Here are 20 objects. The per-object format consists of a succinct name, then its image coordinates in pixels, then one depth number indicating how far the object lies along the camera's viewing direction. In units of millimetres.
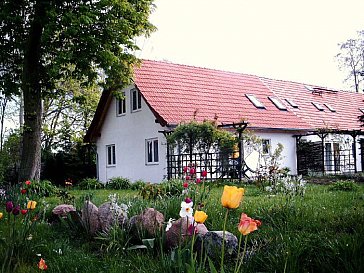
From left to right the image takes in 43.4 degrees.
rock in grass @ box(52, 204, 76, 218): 6139
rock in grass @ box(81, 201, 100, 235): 5133
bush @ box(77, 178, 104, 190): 17219
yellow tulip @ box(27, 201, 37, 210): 3426
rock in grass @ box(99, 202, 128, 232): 4961
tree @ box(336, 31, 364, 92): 37875
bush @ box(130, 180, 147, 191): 16003
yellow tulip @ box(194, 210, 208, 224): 2314
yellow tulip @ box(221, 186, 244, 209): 2131
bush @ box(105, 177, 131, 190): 17297
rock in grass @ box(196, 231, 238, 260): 3876
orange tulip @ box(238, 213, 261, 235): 2117
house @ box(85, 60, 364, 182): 20594
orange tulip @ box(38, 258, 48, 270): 2386
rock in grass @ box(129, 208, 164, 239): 4484
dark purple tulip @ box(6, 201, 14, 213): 3102
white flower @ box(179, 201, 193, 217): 2795
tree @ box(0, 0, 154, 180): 13984
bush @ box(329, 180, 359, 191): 10741
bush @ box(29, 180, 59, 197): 12031
